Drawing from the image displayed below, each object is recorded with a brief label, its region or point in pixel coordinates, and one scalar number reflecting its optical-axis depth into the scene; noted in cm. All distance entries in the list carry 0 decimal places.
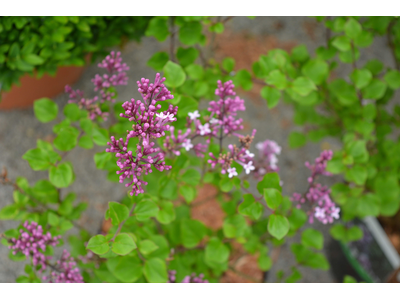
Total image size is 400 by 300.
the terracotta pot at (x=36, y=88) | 99
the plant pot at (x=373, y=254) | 92
